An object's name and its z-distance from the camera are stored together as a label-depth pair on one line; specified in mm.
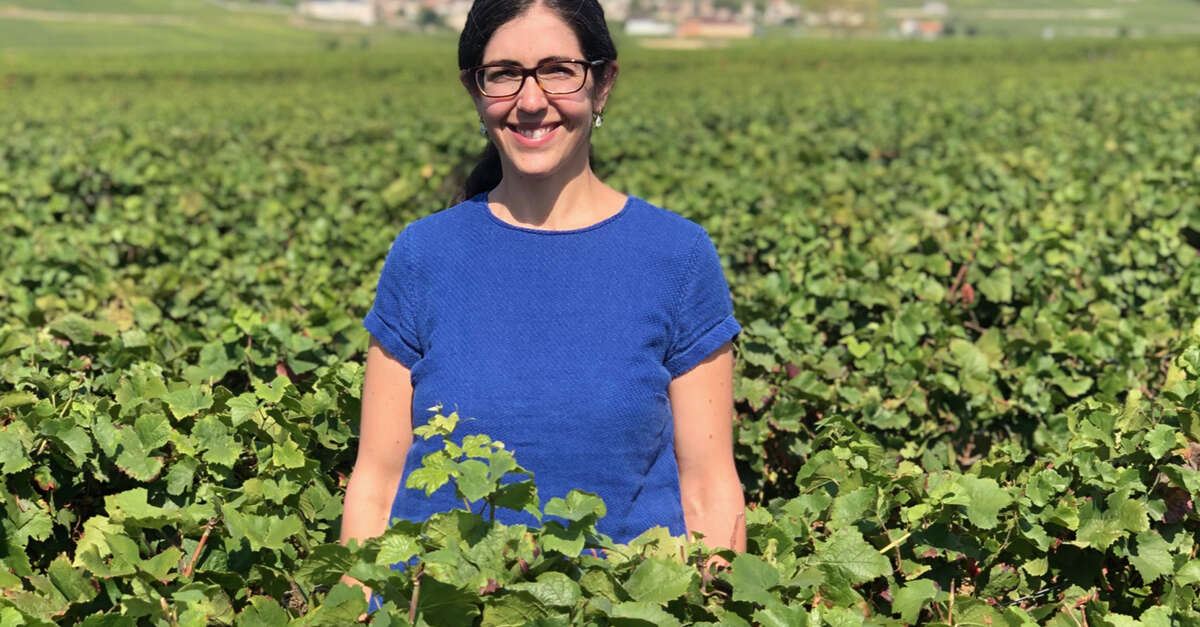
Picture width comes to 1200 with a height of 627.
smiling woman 2064
